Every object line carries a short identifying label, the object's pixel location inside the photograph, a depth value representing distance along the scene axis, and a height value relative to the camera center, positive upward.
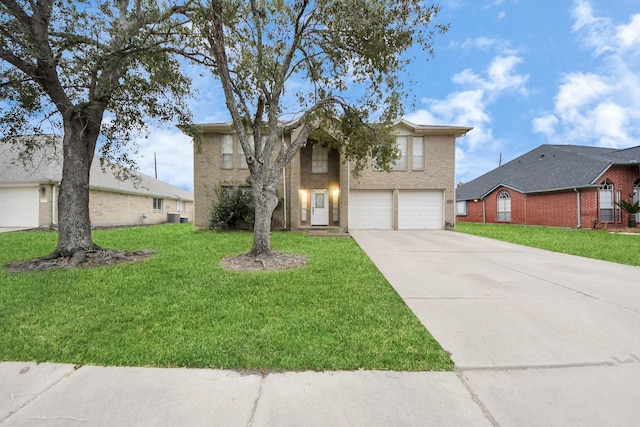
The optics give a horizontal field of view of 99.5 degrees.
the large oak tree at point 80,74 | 6.25 +3.64
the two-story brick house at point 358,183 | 14.05 +1.67
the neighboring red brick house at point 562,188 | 16.06 +1.61
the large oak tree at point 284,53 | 6.37 +4.26
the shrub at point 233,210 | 12.74 +0.22
